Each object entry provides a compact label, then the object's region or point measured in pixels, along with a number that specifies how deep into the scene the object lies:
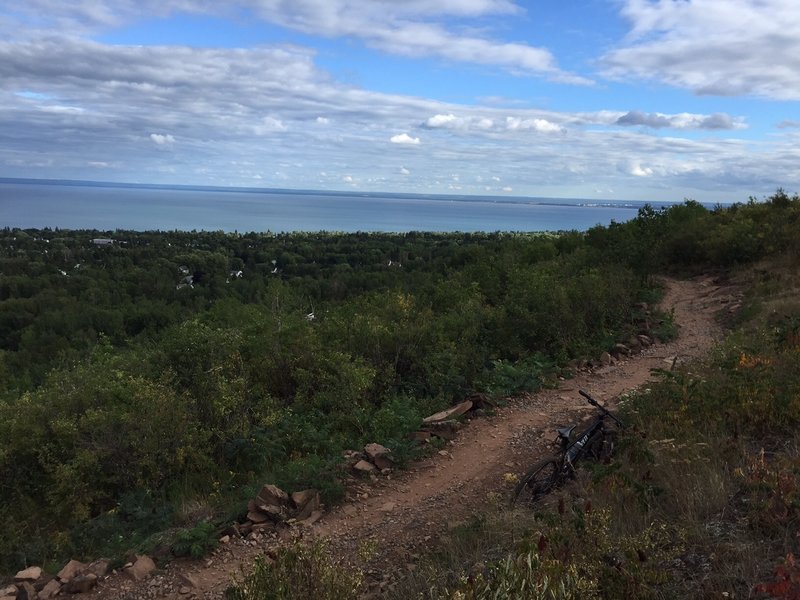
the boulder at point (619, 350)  9.61
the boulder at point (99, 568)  4.43
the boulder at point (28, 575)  4.48
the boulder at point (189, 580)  4.26
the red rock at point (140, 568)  4.35
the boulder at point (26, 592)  4.22
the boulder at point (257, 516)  4.99
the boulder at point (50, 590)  4.24
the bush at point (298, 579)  2.83
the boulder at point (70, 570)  4.41
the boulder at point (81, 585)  4.28
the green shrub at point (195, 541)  4.55
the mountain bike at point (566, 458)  5.06
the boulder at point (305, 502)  5.13
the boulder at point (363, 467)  5.80
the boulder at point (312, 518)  5.00
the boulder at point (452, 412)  6.96
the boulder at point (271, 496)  5.14
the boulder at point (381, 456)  5.95
